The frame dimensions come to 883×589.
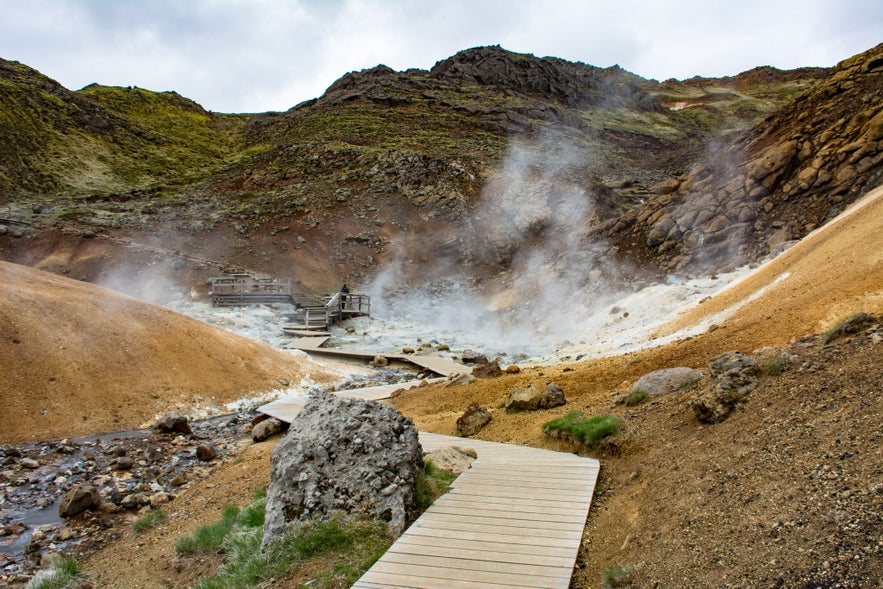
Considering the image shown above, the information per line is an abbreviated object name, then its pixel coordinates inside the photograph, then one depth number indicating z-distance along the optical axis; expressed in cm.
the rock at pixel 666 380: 703
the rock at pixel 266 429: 1020
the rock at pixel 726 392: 539
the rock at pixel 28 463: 866
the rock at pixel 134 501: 766
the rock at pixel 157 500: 775
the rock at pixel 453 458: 589
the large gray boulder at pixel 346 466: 471
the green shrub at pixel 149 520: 689
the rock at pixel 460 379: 1216
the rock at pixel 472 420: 827
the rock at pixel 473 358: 1763
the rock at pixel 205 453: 945
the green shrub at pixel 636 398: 707
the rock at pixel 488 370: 1249
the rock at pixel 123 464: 884
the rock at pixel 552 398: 862
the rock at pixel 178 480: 844
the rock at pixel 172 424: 1058
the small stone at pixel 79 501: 723
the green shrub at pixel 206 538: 565
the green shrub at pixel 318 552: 414
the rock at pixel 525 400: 871
